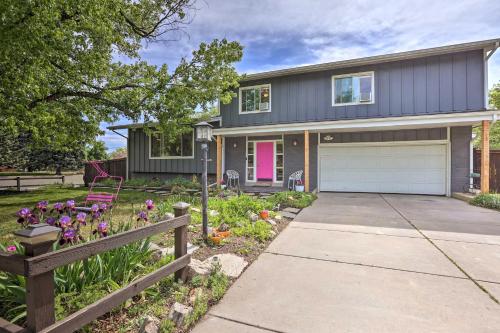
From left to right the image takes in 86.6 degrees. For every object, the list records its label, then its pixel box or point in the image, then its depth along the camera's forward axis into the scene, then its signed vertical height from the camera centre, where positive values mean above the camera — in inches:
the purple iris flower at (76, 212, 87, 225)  102.2 -20.0
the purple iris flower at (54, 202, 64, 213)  118.5 -18.4
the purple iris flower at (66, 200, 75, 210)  118.6 -17.4
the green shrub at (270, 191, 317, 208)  284.7 -37.6
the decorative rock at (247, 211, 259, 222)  210.7 -40.5
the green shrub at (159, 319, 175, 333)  81.0 -49.5
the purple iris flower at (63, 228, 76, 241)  91.0 -23.7
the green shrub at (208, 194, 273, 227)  201.8 -37.2
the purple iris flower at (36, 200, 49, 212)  116.1 -17.7
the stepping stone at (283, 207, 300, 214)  260.5 -43.9
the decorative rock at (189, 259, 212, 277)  113.6 -45.5
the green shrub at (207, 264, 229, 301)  104.6 -49.0
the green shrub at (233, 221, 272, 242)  171.4 -43.5
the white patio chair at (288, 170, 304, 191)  419.2 -17.2
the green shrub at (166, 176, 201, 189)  433.7 -28.6
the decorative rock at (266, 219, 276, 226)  204.6 -43.4
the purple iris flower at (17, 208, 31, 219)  104.3 -18.8
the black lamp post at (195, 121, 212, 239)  163.5 +9.4
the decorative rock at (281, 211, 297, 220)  237.8 -44.6
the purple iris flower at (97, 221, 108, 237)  103.4 -24.9
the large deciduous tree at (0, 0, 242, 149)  235.4 +105.6
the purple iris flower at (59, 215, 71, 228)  97.0 -20.2
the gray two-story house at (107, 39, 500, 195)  348.2 +59.6
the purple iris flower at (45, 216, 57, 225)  100.9 -20.9
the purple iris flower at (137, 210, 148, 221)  122.4 -23.5
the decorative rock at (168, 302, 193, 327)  84.8 -48.0
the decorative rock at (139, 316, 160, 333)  78.5 -48.1
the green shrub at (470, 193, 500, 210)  275.2 -37.1
